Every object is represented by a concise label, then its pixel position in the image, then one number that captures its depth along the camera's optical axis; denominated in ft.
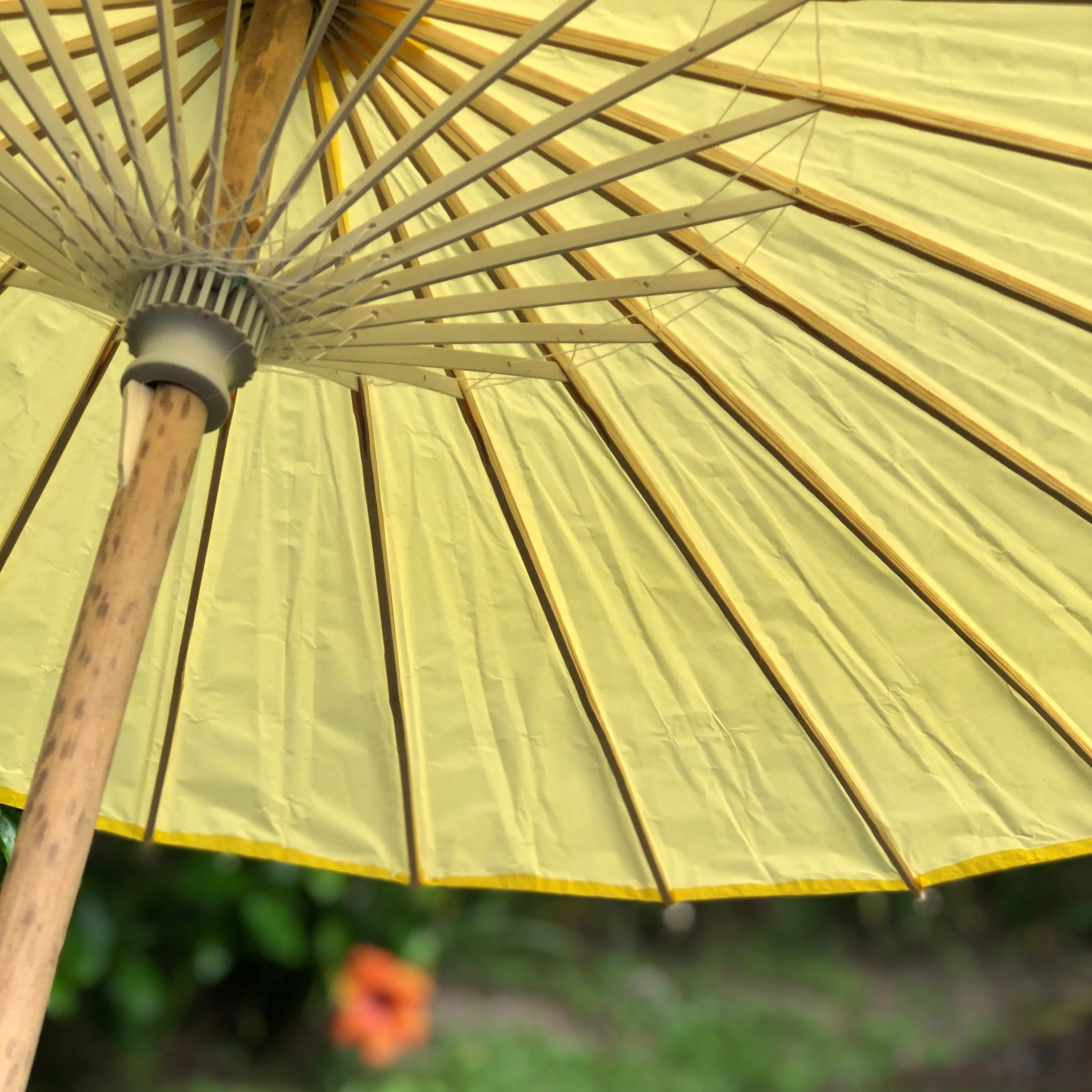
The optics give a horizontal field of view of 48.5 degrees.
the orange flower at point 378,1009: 8.37
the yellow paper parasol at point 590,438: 3.50
